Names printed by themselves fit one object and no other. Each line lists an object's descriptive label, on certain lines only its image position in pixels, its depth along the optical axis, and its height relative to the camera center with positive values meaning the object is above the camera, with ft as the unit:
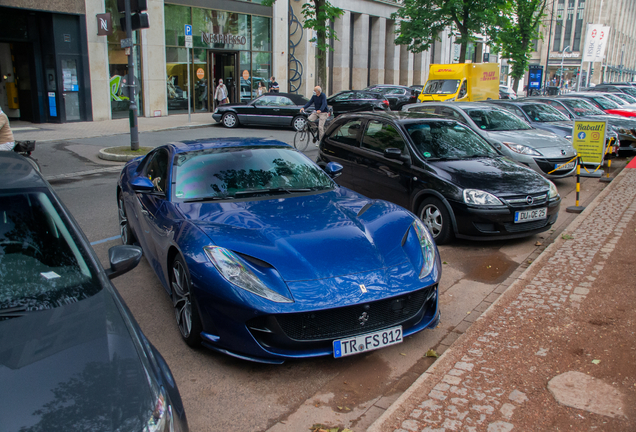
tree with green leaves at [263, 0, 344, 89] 76.48 +9.17
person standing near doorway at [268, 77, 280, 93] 90.38 +0.58
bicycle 52.65 -4.17
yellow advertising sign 35.35 -2.91
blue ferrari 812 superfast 11.70 -3.84
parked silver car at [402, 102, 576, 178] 34.30 -2.74
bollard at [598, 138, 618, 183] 38.55 -5.77
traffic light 40.70 +5.35
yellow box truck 82.28 +1.52
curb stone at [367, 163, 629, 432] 10.27 -5.95
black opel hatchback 21.75 -3.53
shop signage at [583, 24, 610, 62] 154.61 +14.43
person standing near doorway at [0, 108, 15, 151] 26.35 -2.39
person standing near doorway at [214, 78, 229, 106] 84.74 -0.77
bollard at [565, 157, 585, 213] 28.89 -5.79
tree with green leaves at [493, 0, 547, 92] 110.52 +11.44
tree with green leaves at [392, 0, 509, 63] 91.56 +12.66
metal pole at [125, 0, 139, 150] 41.52 -0.55
